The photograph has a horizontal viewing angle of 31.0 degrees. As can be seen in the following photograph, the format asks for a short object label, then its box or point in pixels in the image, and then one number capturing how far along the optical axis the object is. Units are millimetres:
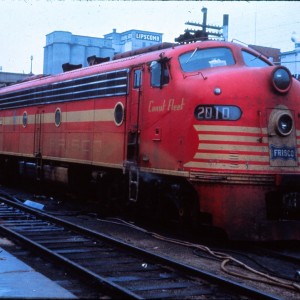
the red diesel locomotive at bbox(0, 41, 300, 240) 8250
